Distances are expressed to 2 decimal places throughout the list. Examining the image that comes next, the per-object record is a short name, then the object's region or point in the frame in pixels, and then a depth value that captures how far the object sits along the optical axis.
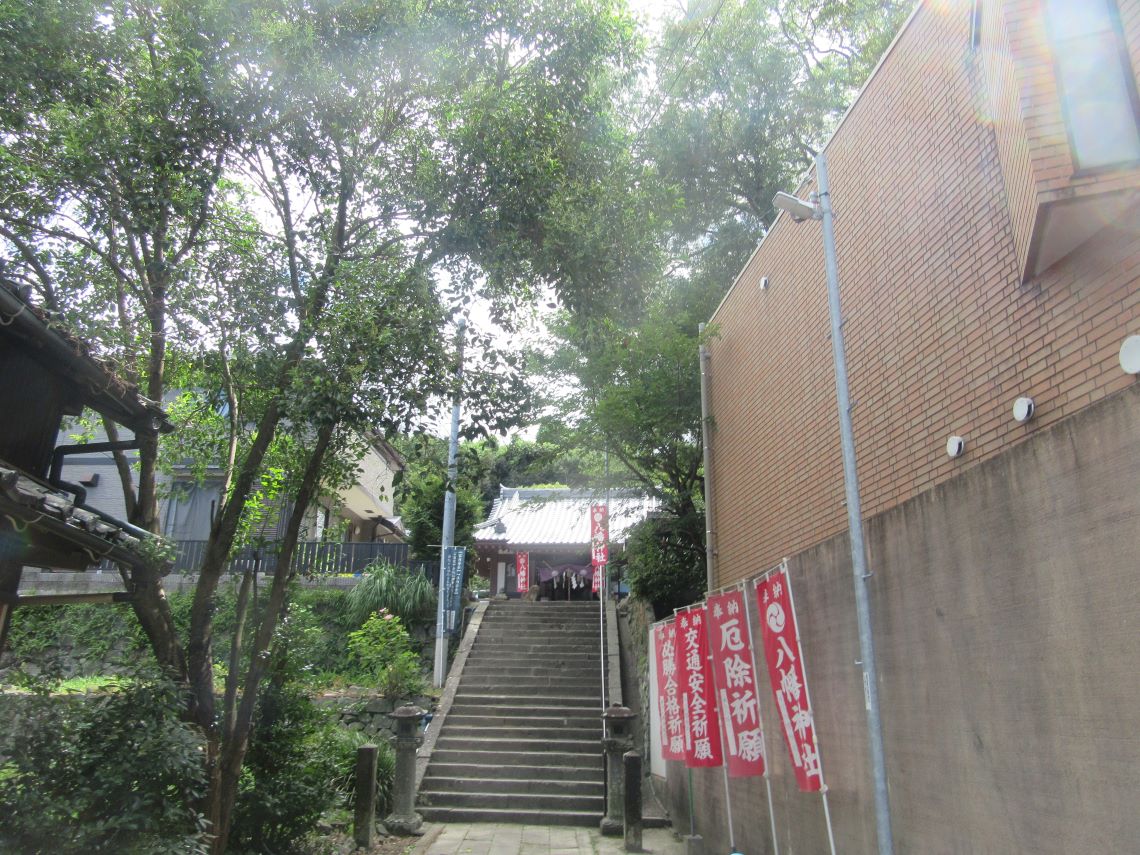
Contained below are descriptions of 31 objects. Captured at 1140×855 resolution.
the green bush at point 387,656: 16.83
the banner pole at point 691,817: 10.52
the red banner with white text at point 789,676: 6.52
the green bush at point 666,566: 15.53
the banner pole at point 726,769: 8.62
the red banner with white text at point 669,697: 10.55
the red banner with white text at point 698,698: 9.41
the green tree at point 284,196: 7.15
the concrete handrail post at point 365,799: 10.45
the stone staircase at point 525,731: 13.42
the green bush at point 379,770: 11.87
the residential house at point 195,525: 19.98
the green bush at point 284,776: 8.13
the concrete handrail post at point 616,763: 12.21
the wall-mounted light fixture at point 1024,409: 4.71
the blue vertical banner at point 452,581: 19.11
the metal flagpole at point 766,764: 7.79
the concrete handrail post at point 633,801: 11.12
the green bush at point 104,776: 5.31
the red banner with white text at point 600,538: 19.98
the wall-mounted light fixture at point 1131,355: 3.75
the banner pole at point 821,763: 6.35
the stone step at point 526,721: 15.84
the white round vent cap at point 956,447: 5.44
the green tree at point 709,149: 15.24
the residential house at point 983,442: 3.91
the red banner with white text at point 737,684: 8.03
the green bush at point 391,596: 19.42
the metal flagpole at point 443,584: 18.34
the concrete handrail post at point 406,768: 11.95
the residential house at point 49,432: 6.04
